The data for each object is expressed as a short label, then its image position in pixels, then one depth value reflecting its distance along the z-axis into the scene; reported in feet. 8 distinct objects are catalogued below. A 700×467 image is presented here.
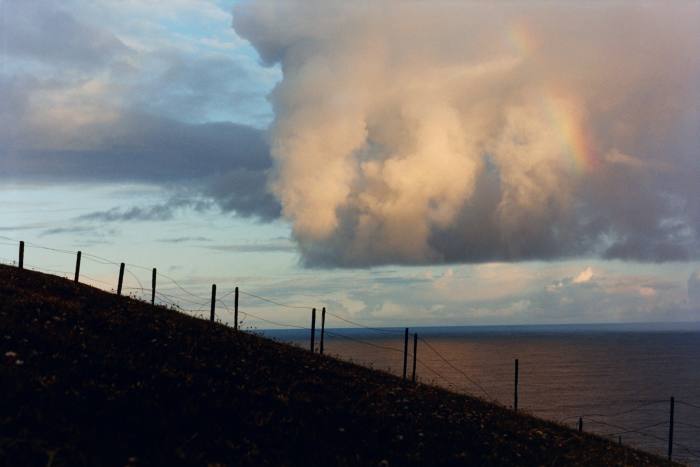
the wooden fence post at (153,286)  138.08
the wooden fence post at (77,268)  138.62
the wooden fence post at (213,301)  133.78
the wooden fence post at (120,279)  138.73
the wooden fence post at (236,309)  131.27
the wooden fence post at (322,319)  136.38
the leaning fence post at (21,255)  137.97
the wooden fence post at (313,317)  143.82
